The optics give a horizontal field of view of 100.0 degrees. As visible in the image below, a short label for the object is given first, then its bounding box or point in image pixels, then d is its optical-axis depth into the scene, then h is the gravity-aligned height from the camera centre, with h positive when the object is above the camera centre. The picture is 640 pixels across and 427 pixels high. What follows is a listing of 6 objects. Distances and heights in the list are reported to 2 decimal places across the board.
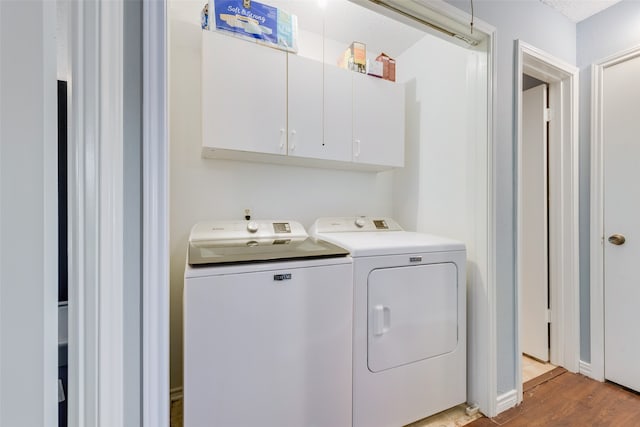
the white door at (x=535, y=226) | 2.10 -0.09
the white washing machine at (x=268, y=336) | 1.07 -0.54
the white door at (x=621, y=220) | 1.71 -0.03
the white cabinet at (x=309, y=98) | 1.52 +0.74
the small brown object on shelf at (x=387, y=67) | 2.02 +1.11
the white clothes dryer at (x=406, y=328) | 1.37 -0.62
